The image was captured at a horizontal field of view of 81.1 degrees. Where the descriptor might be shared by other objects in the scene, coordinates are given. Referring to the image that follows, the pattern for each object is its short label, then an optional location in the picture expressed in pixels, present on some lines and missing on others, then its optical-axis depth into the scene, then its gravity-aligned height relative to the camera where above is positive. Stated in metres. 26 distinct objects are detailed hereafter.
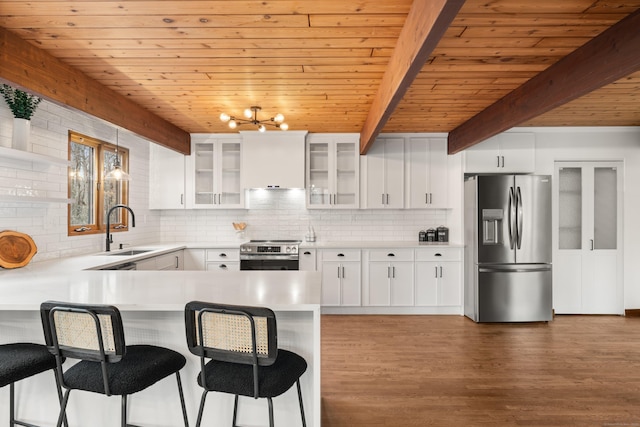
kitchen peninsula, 2.07 -0.72
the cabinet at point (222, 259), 4.86 -0.54
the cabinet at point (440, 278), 4.83 -0.78
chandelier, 3.58 +1.00
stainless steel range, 4.78 -0.49
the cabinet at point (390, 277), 4.81 -0.76
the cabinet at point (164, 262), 3.78 -0.49
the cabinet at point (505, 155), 4.81 +0.82
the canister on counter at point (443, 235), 5.20 -0.24
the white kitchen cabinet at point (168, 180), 5.19 +0.52
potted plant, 2.94 +0.82
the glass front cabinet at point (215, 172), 5.16 +0.64
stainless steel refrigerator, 4.51 -0.39
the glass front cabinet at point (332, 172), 5.11 +0.63
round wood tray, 2.84 -0.25
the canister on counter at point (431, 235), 5.23 -0.24
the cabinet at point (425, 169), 5.10 +0.67
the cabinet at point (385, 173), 5.10 +0.61
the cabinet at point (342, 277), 4.80 -0.76
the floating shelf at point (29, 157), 2.71 +0.47
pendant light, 3.71 +0.42
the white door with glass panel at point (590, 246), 4.82 -0.36
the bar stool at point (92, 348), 1.62 -0.58
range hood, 4.98 +0.70
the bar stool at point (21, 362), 1.71 -0.68
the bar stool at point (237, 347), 1.57 -0.56
